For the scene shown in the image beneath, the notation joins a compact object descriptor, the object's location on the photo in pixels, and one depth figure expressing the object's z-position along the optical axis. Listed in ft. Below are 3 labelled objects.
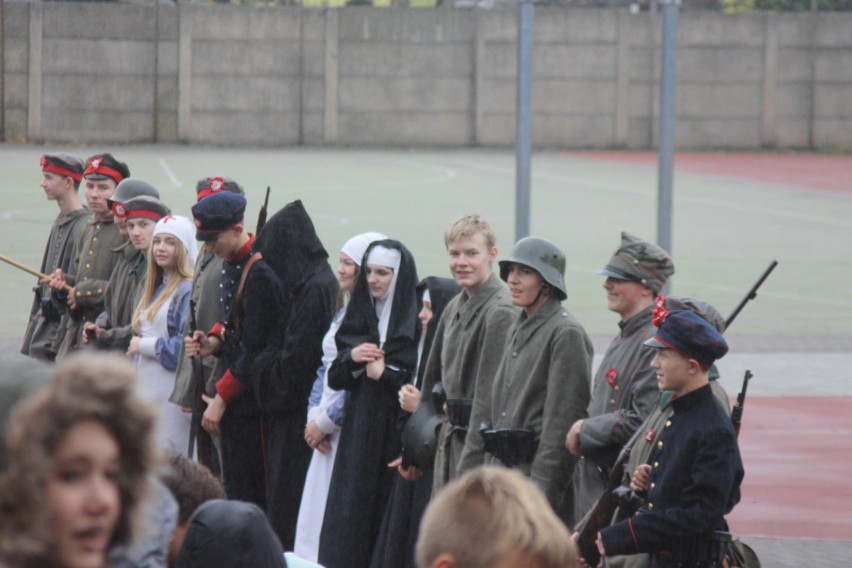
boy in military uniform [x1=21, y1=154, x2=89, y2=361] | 61.26
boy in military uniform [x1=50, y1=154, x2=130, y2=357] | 57.26
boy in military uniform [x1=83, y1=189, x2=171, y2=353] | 53.88
